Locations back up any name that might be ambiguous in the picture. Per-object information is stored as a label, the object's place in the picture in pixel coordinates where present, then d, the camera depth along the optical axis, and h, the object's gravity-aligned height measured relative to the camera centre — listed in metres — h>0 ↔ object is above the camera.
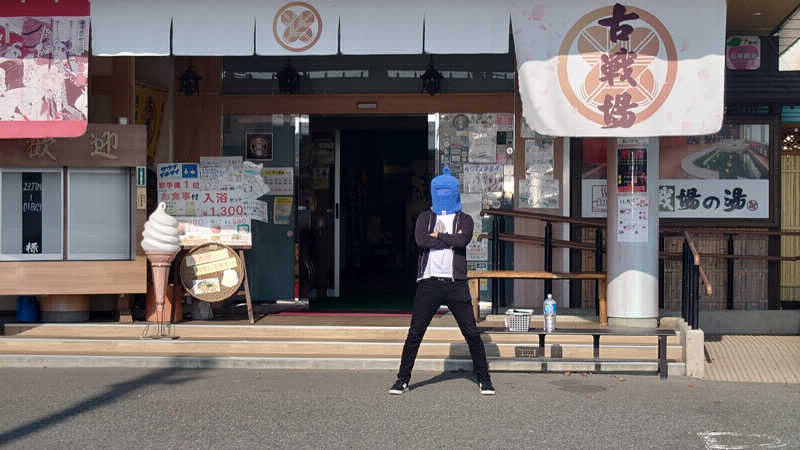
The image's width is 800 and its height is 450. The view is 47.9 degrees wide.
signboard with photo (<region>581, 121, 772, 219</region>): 11.11 +0.56
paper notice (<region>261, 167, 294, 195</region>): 11.82 +0.51
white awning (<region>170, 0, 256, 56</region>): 9.02 +1.91
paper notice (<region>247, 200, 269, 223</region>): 10.25 +0.10
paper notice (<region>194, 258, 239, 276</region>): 9.74 -0.52
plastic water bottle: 8.42 -0.90
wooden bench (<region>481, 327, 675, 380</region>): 8.31 -1.06
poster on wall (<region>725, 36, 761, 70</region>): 11.20 +2.09
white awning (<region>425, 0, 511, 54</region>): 8.89 +1.86
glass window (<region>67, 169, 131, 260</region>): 9.96 +0.04
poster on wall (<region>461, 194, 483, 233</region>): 11.56 +0.19
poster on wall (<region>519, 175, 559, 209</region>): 11.36 +0.33
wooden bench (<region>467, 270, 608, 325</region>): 9.35 -0.60
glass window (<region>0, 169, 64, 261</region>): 9.94 +0.03
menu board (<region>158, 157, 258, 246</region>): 10.16 +0.24
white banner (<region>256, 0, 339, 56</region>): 9.00 +1.90
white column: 9.43 -0.35
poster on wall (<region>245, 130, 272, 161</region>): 11.87 +0.96
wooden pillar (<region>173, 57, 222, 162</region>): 11.79 +1.29
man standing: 7.59 -0.54
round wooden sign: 9.70 -0.59
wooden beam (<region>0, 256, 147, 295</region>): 9.61 -0.65
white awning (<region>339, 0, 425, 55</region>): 8.93 +1.91
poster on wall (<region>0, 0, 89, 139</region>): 9.16 +1.52
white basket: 8.51 -0.96
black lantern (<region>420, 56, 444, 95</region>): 11.59 +1.78
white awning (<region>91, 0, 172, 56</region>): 9.07 +1.91
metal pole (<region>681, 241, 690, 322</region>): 9.05 -0.62
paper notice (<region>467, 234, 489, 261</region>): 11.61 -0.40
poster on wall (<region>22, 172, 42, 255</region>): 9.96 +0.03
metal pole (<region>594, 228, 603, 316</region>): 10.48 -0.38
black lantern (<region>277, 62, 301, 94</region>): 11.73 +1.80
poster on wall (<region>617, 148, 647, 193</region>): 9.47 +0.52
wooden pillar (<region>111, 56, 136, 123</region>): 10.30 +1.48
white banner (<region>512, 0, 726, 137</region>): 8.69 +1.44
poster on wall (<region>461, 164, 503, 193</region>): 11.54 +0.51
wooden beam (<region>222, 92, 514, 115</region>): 11.62 +1.50
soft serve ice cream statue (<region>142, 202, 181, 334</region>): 9.41 -0.29
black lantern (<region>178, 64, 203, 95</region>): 11.66 +1.78
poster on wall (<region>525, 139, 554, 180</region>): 11.41 +0.79
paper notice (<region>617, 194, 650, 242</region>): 9.42 +0.02
